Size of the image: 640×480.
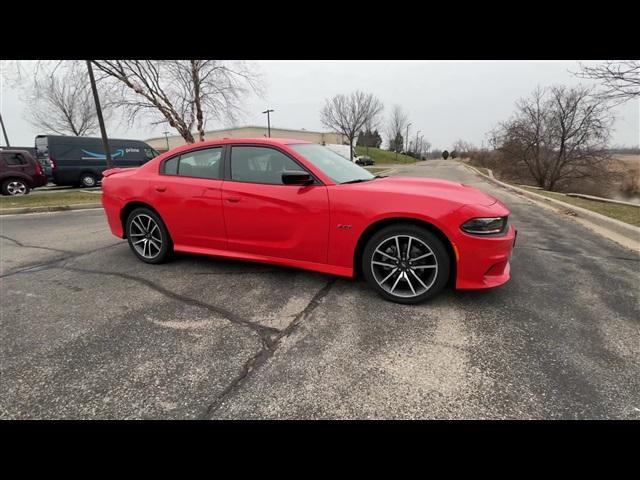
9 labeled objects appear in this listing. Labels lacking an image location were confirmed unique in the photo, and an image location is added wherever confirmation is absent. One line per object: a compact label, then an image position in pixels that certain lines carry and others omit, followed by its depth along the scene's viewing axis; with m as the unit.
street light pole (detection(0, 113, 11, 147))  24.17
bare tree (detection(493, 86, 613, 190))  18.94
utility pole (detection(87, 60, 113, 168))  11.45
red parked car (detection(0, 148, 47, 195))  11.23
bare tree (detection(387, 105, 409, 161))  64.31
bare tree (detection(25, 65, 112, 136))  30.83
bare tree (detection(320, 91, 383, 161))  42.12
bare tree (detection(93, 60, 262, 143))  16.20
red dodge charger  2.67
